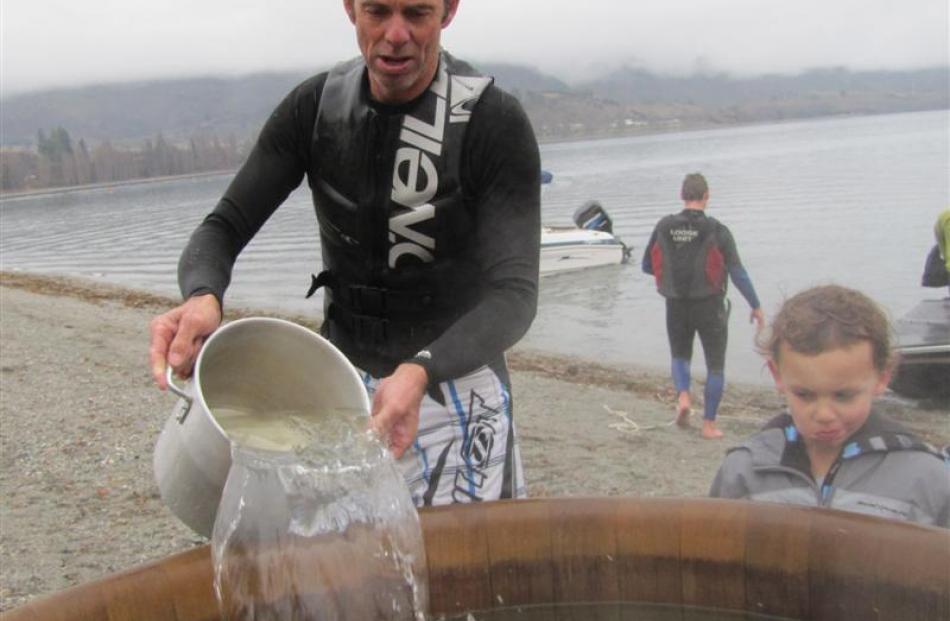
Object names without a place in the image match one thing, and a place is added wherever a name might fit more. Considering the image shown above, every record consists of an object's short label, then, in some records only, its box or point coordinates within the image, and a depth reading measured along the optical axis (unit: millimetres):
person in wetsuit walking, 6684
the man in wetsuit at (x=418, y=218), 2031
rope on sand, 7738
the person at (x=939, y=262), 8172
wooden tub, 1525
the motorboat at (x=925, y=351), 8383
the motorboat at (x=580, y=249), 20641
